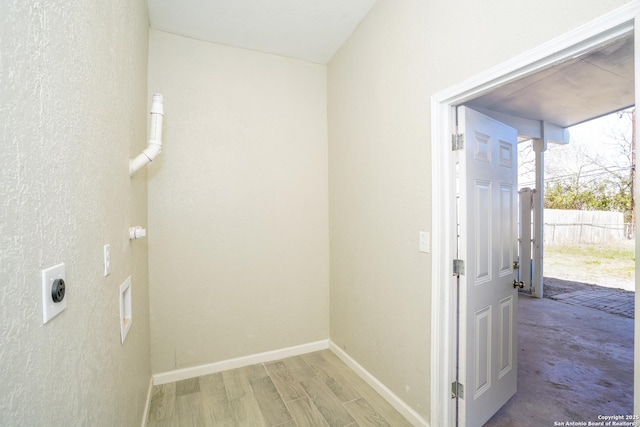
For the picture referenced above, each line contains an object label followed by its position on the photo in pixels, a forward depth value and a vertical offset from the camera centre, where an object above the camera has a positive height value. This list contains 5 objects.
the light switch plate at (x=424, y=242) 1.73 -0.21
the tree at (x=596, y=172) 4.72 +0.74
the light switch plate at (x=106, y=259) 1.05 -0.19
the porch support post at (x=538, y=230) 4.65 -0.40
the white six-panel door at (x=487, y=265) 1.66 -0.38
